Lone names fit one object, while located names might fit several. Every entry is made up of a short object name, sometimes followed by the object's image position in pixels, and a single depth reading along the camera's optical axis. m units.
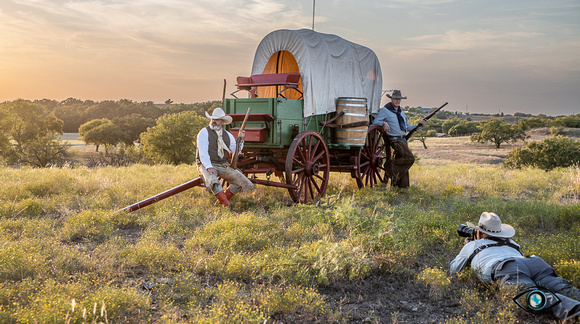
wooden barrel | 8.86
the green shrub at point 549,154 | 20.69
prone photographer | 3.59
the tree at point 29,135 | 29.91
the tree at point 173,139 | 26.34
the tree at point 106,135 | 42.66
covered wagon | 7.75
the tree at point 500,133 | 45.97
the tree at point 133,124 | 44.56
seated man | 7.04
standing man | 9.57
